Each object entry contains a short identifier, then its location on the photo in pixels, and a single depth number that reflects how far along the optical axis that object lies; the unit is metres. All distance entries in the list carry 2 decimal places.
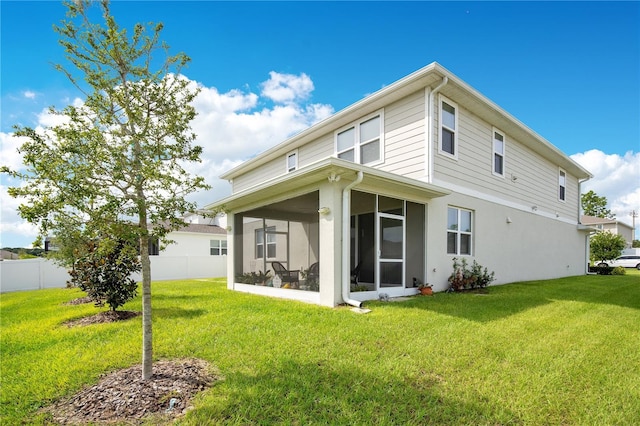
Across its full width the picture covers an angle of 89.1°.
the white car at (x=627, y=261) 26.30
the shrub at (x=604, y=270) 18.14
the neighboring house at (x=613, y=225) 32.89
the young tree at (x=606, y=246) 23.02
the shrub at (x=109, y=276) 6.50
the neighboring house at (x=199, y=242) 20.86
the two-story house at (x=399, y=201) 7.24
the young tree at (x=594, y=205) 41.19
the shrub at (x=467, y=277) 9.26
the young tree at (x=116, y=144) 2.96
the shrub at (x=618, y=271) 18.39
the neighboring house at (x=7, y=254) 23.56
